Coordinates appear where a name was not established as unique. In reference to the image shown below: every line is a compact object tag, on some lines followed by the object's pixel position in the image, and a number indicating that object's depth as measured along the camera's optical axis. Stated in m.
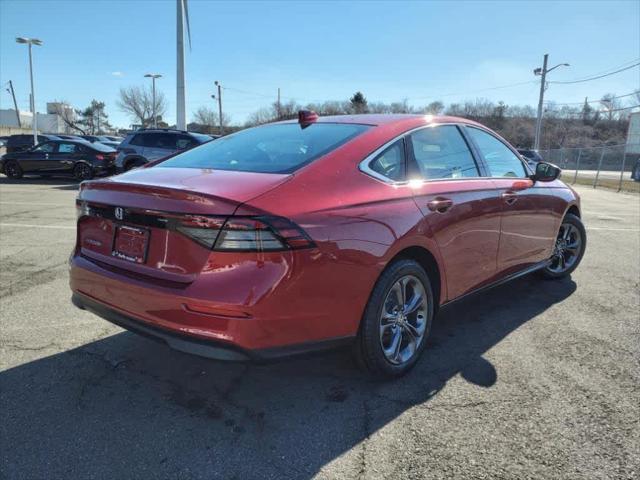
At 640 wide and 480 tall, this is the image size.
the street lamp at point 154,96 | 52.56
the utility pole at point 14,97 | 86.72
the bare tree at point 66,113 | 86.75
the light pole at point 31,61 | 34.06
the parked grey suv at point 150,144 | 15.23
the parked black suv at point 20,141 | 29.82
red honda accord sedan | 2.34
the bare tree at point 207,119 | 83.19
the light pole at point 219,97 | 68.56
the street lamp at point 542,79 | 38.15
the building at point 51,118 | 84.75
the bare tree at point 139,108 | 73.56
